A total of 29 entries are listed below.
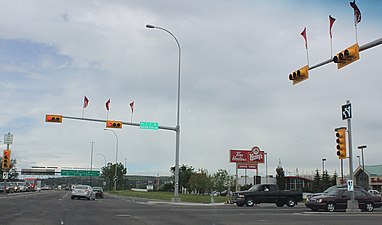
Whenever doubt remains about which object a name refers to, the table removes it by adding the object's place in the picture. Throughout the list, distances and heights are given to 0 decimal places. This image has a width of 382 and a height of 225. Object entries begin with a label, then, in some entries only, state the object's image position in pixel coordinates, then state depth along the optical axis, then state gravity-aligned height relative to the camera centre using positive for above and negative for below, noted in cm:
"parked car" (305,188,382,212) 2706 -100
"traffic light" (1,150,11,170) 4370 +180
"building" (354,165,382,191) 7536 +125
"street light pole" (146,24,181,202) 3872 +243
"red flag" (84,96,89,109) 4166 +716
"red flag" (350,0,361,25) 1742 +660
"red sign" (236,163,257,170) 4772 +172
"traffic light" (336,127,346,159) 2472 +225
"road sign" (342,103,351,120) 2672 +432
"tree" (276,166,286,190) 8225 +102
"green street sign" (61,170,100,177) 12139 +164
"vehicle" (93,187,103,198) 5190 -158
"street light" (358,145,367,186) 6756 +557
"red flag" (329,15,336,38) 2042 +739
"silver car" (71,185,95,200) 4212 -122
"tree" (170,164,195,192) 9156 +119
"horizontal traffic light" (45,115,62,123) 3482 +467
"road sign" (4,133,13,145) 5025 +436
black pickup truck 3512 -107
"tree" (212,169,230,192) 8475 +47
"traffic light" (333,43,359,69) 1627 +469
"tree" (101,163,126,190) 11099 +163
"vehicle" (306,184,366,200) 2842 -26
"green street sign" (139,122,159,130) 3845 +471
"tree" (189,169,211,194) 8131 -16
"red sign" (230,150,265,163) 4766 +279
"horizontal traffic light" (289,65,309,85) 1945 +473
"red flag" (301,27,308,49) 2239 +747
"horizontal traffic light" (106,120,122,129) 3684 +456
